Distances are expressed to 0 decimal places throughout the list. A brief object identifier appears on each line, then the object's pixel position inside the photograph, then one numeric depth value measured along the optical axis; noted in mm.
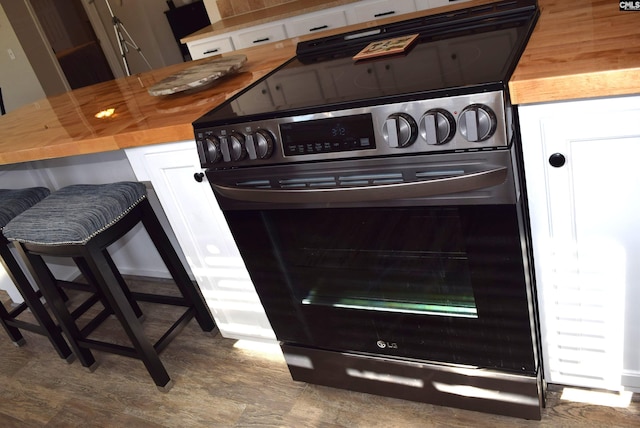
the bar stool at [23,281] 2118
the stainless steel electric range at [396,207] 1119
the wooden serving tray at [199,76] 1722
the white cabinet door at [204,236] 1625
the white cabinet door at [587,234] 1067
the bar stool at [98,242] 1730
